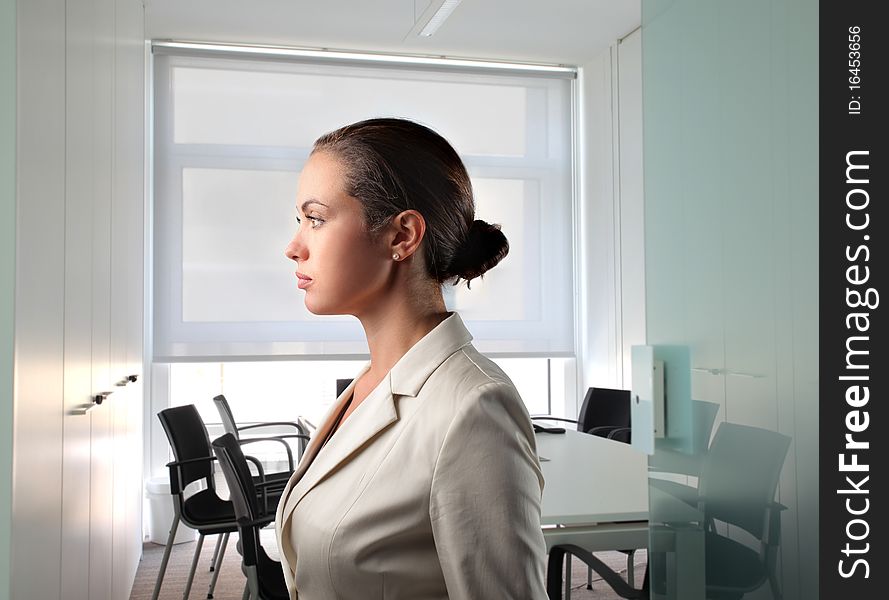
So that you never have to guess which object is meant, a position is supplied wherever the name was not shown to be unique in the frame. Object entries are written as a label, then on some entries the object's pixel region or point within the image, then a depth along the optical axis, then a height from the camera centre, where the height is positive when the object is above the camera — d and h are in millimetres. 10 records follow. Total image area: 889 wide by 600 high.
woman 953 -147
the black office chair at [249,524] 2652 -766
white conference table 2500 -666
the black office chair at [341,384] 5258 -544
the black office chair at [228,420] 4781 -704
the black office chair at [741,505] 1394 -372
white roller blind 6008 +870
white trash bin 5535 -1444
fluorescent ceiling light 4887 +1770
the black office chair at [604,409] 5359 -726
